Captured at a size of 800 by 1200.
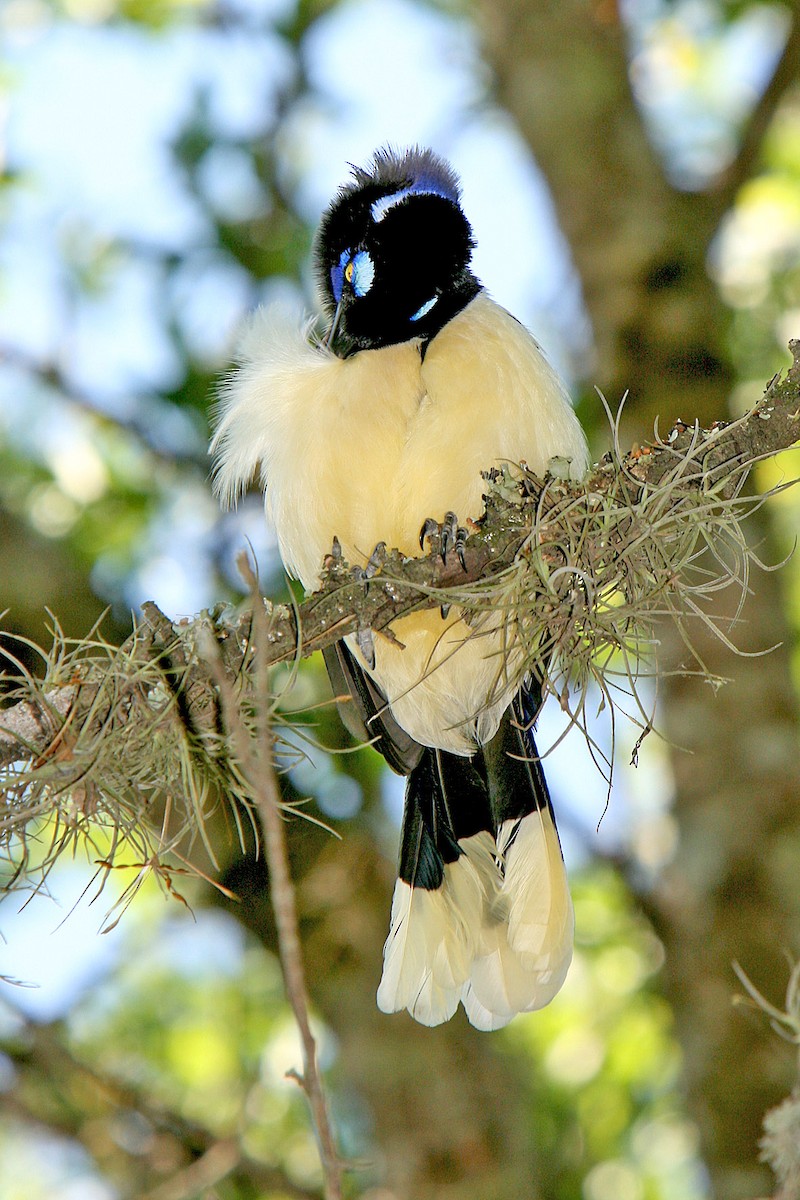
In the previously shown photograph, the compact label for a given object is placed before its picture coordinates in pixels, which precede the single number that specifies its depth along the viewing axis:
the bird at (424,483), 5.60
